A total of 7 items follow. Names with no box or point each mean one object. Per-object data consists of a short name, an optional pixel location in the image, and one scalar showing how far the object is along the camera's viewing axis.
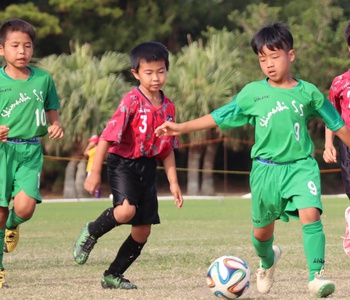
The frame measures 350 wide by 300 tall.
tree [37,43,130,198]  59.81
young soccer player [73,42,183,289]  13.59
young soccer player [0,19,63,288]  14.09
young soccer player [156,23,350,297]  12.18
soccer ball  12.30
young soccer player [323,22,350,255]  14.63
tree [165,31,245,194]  63.06
